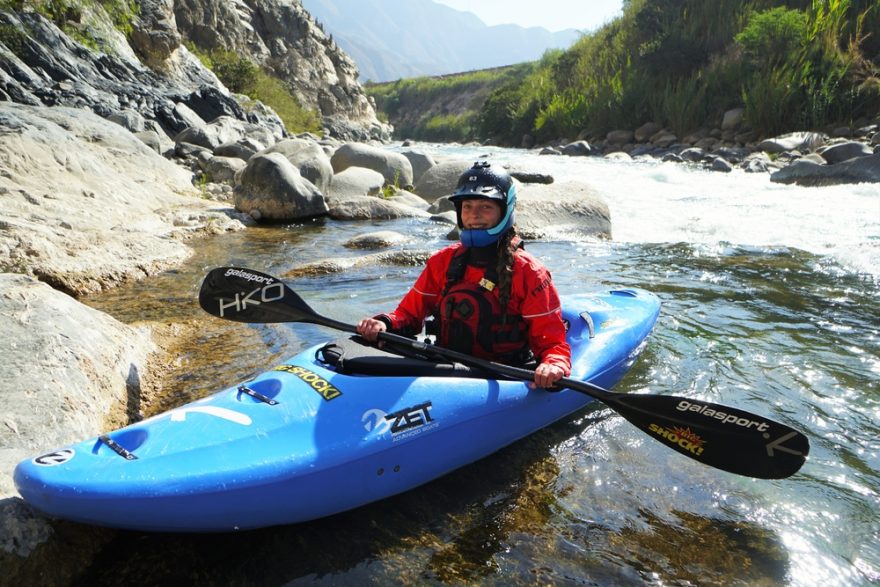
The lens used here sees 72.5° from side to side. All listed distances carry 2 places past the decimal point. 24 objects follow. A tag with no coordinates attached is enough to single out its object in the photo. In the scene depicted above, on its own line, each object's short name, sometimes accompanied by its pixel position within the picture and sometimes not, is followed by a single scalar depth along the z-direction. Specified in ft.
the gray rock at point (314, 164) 31.04
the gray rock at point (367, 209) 29.14
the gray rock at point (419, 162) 40.81
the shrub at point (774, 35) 52.13
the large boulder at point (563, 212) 25.63
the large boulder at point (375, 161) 37.32
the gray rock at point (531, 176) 36.68
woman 9.47
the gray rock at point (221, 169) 33.99
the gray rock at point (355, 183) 31.81
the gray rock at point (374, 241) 23.26
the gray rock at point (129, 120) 36.96
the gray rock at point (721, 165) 44.24
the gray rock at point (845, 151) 37.24
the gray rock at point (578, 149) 65.82
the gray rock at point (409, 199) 32.91
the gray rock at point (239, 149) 37.83
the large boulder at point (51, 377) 6.76
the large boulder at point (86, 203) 15.65
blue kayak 6.06
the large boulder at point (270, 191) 26.99
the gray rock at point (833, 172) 33.14
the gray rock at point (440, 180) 35.63
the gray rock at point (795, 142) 44.77
